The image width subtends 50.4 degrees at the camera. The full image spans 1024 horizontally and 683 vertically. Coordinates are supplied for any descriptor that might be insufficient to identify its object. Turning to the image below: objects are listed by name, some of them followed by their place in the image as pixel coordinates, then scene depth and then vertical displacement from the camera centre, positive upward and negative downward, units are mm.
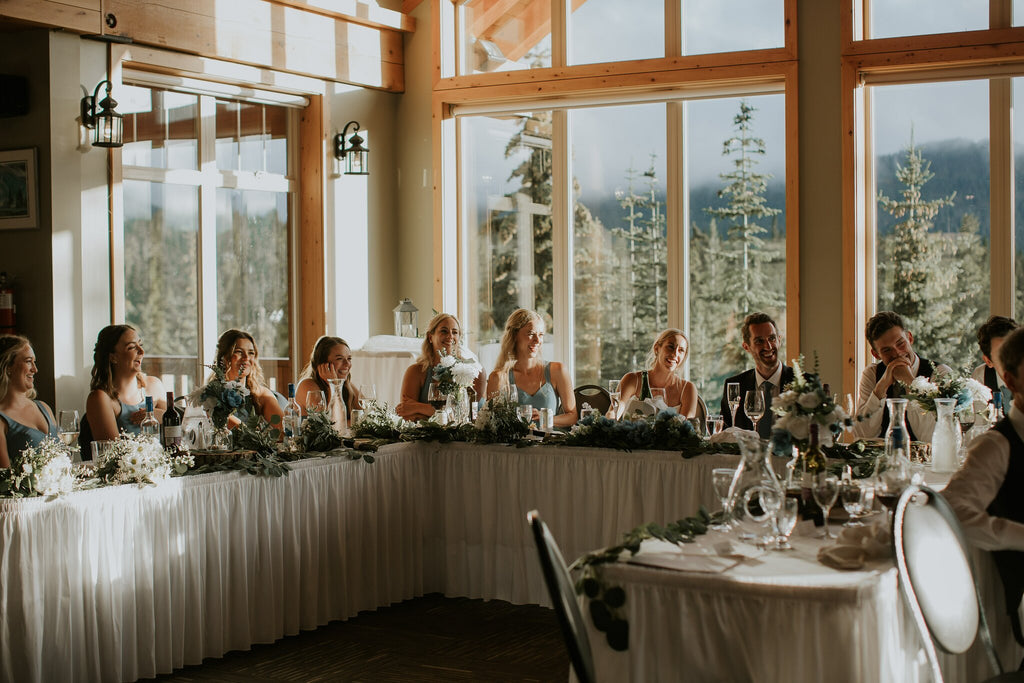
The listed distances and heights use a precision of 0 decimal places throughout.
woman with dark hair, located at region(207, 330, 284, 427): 6129 -188
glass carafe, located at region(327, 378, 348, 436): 5785 -428
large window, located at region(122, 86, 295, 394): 7406 +757
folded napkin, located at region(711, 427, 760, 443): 5102 -530
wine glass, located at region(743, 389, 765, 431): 4547 -330
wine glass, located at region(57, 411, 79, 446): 4518 -369
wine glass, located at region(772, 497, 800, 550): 2963 -522
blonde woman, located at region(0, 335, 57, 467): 4949 -281
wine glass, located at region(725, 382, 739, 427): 5270 -328
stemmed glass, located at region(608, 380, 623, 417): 5605 -344
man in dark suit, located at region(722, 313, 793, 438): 5977 -200
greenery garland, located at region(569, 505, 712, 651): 2807 -696
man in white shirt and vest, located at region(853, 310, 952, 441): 5379 -248
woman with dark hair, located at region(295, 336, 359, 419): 6219 -200
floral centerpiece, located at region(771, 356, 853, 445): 3217 -259
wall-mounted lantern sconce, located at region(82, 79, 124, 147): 6535 +1285
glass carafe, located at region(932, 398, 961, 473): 4508 -485
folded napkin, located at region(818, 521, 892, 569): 2811 -591
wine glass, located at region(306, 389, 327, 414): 5406 -348
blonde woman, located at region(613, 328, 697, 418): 6332 -276
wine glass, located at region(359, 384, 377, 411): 5828 -348
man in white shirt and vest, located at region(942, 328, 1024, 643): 3035 -482
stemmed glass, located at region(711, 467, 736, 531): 2973 -430
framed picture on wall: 6574 +881
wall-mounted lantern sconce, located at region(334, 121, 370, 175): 8492 +1399
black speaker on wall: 6543 +1446
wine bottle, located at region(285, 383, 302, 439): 5316 -437
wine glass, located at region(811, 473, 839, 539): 3074 -476
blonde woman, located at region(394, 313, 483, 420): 6566 -172
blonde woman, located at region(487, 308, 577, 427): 6457 -258
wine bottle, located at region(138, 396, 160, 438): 4621 -391
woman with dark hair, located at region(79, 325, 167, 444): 5426 -267
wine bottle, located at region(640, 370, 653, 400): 5961 -340
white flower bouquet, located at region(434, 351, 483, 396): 5746 -238
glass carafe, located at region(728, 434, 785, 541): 2936 -441
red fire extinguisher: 6469 +147
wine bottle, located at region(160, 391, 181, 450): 4648 -407
